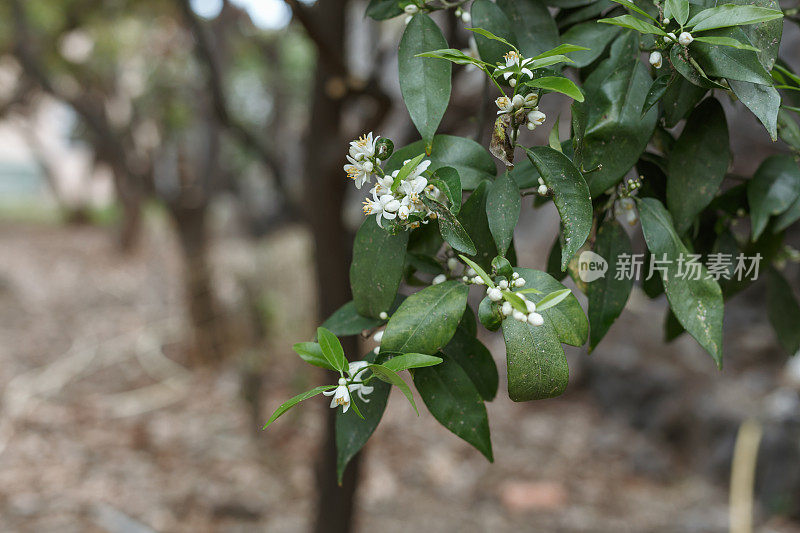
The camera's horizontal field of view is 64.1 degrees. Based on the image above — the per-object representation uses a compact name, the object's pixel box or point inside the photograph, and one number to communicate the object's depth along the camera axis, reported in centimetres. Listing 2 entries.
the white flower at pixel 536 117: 39
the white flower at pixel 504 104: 39
